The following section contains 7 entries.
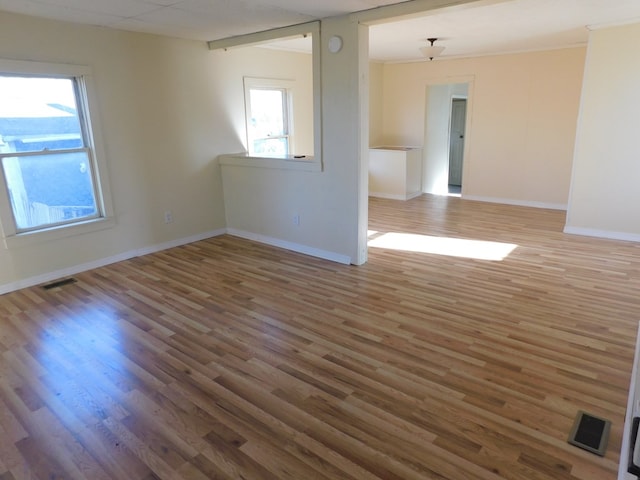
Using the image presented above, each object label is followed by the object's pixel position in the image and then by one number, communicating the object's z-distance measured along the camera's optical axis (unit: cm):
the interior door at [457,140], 868
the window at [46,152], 365
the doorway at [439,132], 789
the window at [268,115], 568
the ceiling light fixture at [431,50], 546
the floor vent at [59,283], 388
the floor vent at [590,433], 189
